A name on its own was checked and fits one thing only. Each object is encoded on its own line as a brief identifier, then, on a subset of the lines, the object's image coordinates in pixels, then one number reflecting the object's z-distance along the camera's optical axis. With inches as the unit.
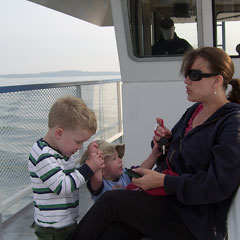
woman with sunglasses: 56.2
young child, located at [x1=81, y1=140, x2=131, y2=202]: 69.7
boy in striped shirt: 63.0
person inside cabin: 126.5
